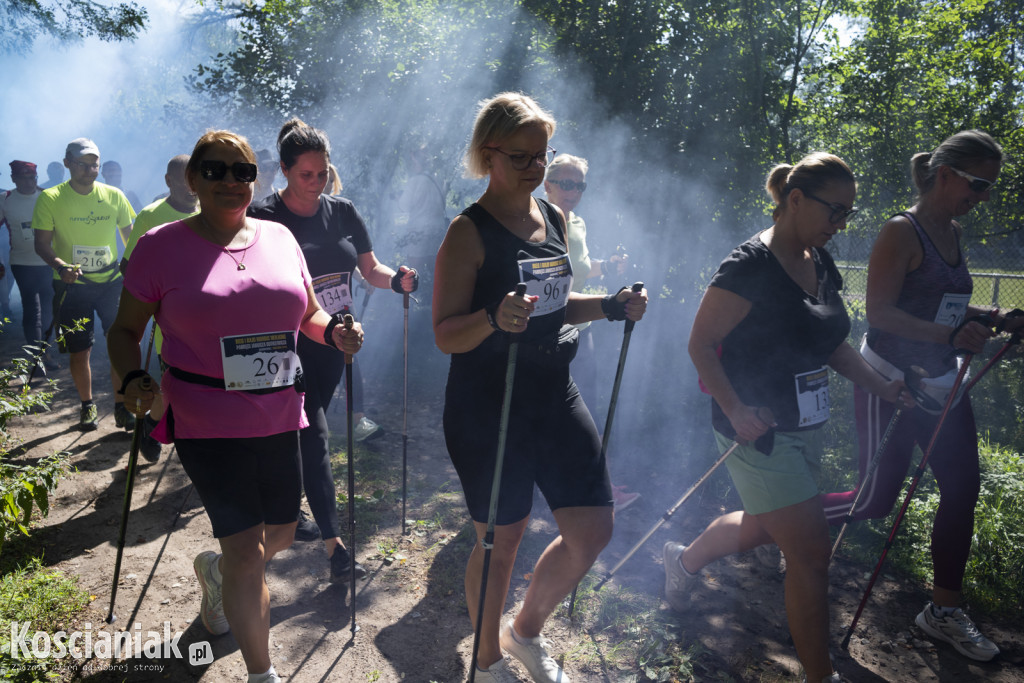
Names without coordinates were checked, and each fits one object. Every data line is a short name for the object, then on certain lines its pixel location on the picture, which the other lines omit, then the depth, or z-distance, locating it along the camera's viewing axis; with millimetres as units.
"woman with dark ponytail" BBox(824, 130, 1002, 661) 3289
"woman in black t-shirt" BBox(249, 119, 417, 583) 3459
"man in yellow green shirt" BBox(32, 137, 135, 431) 5910
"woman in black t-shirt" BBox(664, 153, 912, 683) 2764
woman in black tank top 2457
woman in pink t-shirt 2445
